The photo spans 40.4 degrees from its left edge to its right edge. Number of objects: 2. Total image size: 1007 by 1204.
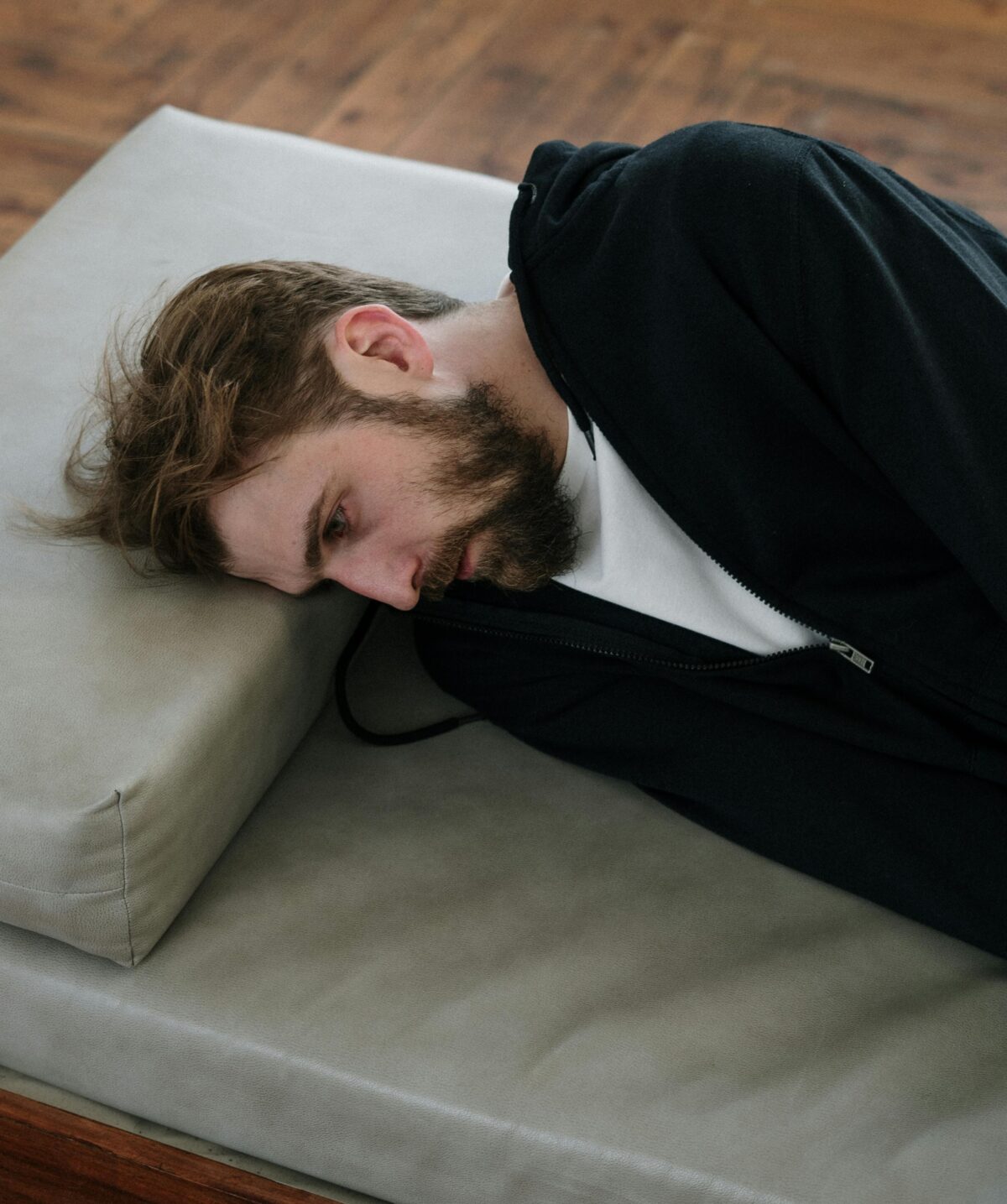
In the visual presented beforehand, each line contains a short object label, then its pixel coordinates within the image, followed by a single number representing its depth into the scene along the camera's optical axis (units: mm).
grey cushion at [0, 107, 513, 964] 1069
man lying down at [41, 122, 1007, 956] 1182
